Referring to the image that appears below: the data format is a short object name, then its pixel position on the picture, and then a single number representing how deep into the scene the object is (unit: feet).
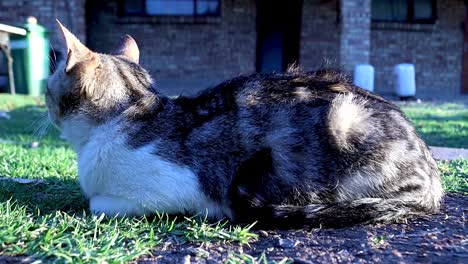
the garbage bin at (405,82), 39.14
